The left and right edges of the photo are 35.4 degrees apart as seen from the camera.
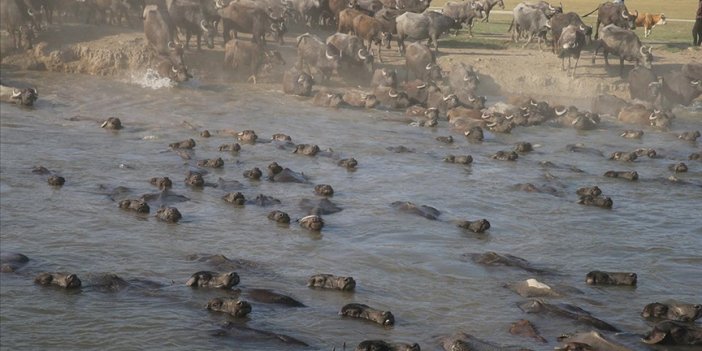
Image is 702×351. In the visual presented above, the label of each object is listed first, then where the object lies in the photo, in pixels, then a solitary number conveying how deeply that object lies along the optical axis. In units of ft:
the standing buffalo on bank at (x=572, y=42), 94.99
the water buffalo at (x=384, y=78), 91.80
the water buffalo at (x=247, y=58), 93.35
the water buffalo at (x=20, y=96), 79.36
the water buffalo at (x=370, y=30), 103.60
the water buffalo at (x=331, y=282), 40.01
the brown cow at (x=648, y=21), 123.54
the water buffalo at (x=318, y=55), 94.88
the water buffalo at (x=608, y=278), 42.16
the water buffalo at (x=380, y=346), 32.68
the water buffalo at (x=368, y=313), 36.70
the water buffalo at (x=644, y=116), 83.76
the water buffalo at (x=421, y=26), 102.94
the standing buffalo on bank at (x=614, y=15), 111.34
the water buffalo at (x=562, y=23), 102.17
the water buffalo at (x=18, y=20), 91.09
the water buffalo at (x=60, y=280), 39.19
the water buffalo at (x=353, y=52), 96.02
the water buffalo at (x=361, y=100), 86.02
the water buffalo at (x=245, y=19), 97.76
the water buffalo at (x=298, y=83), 88.99
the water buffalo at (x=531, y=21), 107.86
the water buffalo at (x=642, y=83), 91.97
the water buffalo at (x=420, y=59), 96.32
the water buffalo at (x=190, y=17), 95.66
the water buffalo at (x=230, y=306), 36.52
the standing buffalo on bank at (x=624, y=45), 96.68
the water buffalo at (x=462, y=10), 113.09
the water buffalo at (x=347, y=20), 106.52
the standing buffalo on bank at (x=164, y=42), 89.61
